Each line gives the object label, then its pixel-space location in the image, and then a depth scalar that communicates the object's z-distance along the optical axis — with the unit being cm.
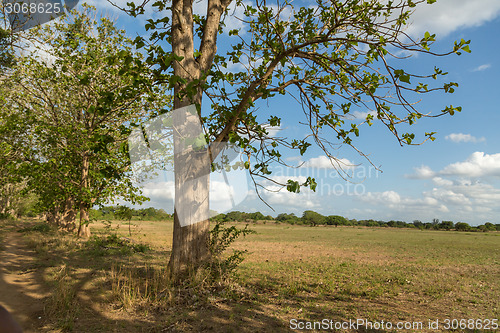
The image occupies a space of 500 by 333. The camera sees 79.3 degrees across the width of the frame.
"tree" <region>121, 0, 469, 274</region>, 691
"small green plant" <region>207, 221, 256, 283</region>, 748
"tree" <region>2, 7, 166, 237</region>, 1719
